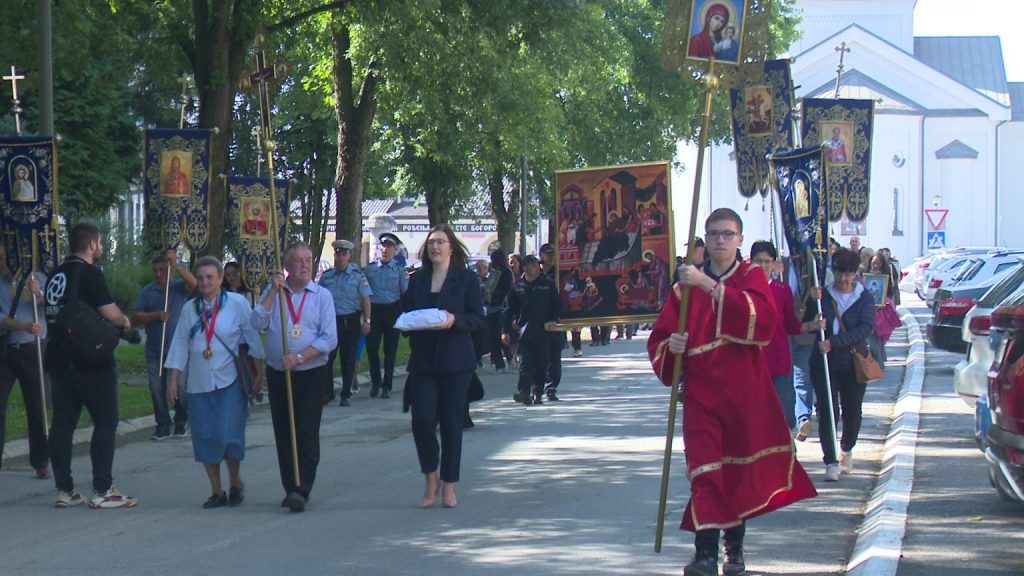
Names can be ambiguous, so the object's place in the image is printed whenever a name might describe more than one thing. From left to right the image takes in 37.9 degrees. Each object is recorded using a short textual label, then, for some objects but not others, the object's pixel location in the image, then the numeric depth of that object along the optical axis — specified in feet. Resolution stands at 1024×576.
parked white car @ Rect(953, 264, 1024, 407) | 40.35
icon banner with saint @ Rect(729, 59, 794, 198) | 61.82
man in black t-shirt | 31.91
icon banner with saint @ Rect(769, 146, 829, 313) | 39.93
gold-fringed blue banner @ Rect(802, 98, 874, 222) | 63.41
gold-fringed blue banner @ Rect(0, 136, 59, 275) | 37.76
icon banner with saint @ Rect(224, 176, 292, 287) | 59.06
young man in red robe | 22.61
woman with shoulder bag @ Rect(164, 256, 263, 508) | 31.68
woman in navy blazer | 31.81
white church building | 261.65
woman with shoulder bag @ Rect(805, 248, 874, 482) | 35.27
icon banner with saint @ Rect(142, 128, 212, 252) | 52.03
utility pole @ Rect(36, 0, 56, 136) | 48.78
